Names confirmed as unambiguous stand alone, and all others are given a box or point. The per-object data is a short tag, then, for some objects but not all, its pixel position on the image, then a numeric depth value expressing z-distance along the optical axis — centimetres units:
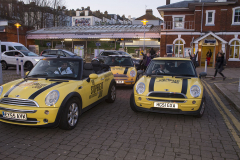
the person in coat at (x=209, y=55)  2548
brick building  2550
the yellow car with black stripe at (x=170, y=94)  516
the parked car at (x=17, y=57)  1729
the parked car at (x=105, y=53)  2011
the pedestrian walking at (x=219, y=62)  1355
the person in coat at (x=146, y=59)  1326
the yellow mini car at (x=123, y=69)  945
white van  2033
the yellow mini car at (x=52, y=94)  418
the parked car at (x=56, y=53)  2000
